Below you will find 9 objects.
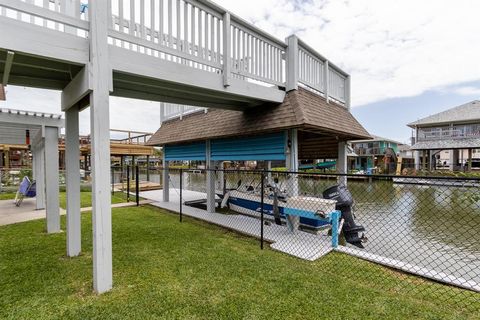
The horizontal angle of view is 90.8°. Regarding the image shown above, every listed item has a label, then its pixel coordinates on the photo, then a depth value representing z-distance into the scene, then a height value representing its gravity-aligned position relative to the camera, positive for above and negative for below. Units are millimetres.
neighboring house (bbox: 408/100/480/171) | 19375 +1901
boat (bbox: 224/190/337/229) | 4285 -1047
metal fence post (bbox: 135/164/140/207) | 7527 -1043
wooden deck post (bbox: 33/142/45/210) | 6898 -494
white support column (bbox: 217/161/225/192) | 9941 -981
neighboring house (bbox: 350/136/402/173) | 28953 +196
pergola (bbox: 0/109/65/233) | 4250 +394
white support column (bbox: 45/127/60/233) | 4184 -356
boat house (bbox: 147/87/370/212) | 4461 +537
